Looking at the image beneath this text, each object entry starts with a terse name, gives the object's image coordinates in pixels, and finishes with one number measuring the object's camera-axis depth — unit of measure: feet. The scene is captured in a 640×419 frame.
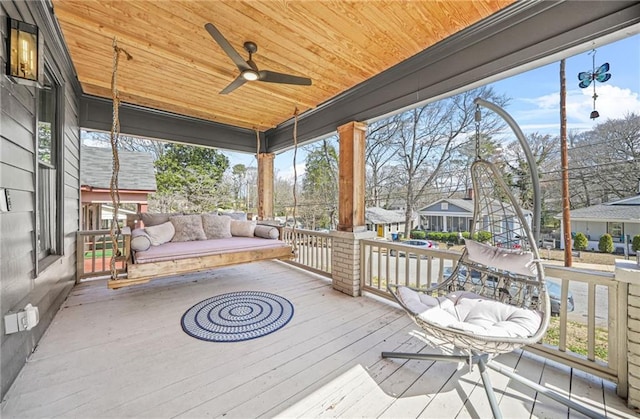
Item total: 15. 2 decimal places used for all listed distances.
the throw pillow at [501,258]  5.94
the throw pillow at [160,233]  10.85
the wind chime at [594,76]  7.39
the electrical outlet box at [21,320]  5.06
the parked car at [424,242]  15.69
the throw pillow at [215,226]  13.24
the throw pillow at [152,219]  12.25
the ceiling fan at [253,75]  7.69
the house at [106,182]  18.56
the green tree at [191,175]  24.86
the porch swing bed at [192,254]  8.66
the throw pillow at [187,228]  12.10
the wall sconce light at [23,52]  5.22
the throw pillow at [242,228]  13.73
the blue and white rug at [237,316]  7.72
